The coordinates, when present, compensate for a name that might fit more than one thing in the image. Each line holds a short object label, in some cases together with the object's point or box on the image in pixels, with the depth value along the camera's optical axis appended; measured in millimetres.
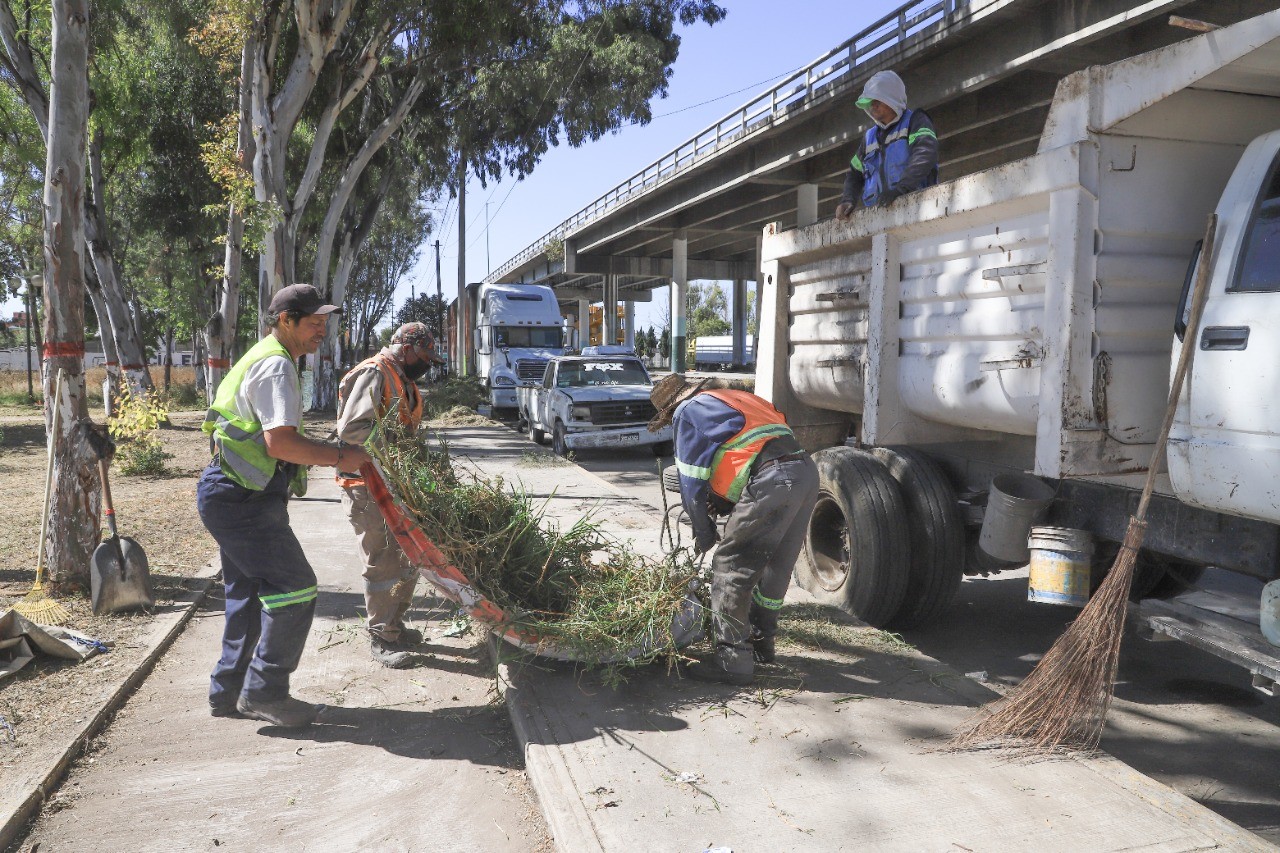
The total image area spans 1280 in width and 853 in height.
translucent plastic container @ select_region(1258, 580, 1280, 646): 3252
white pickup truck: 14703
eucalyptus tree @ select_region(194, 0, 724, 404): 12805
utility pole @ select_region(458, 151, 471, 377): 33000
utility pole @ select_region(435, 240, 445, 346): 52312
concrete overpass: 14242
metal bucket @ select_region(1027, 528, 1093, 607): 4023
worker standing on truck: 5645
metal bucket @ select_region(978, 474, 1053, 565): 4258
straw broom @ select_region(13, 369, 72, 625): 5168
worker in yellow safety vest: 3861
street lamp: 22094
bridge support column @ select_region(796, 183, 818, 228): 25453
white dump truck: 3391
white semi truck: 23484
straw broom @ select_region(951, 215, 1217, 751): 3559
